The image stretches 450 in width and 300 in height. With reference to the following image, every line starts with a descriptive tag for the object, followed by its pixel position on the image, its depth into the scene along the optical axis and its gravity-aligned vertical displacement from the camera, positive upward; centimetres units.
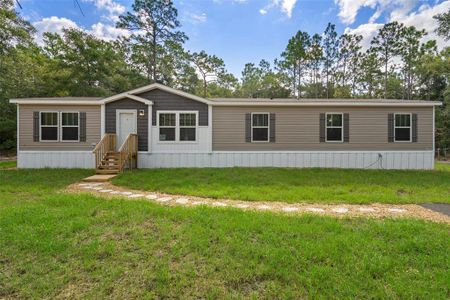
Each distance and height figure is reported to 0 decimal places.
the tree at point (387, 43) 2156 +1027
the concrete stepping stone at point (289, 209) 445 -121
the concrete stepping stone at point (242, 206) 462 -121
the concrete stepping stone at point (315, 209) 441 -121
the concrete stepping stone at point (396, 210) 439 -120
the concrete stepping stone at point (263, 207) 457 -121
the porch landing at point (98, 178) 717 -101
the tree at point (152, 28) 1928 +1021
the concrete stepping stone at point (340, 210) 431 -121
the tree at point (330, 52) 2446 +1059
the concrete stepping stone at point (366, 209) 445 -120
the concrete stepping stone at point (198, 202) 487 -119
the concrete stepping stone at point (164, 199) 510 -118
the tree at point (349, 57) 2464 +1004
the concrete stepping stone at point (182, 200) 496 -119
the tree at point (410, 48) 2120 +964
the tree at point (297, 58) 2478 +1018
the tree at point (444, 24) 1268 +692
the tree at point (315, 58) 2505 +1001
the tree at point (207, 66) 2753 +1006
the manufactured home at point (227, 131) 959 +68
